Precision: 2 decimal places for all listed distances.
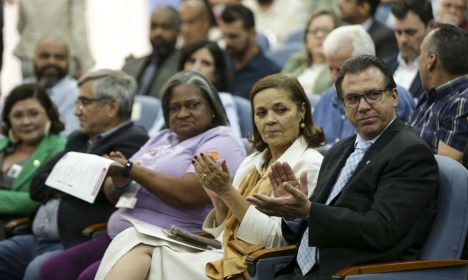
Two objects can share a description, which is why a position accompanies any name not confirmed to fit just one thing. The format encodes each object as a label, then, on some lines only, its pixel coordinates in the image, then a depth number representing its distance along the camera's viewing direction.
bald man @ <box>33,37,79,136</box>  13.37
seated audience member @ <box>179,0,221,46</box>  15.14
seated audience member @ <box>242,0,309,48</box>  16.92
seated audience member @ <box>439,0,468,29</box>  11.72
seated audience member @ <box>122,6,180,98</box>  14.06
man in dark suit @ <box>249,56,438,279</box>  6.74
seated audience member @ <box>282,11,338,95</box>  12.69
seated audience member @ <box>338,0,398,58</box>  12.20
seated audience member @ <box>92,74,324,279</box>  7.78
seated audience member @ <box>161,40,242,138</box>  11.49
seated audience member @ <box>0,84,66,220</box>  11.02
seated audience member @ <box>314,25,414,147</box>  10.08
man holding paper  9.89
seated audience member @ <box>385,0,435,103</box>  10.70
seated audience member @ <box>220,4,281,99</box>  13.20
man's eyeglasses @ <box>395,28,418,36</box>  10.69
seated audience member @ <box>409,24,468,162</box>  7.89
